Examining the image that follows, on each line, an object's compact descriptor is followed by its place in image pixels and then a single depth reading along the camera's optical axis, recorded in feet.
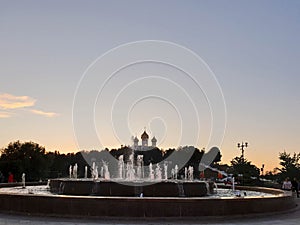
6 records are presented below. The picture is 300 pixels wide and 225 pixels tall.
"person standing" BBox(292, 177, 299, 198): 80.25
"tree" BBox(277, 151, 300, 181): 140.42
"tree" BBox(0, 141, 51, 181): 140.05
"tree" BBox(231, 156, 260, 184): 124.67
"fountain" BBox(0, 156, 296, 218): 41.86
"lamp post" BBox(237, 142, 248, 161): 150.57
